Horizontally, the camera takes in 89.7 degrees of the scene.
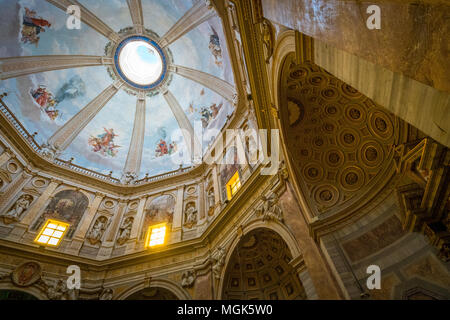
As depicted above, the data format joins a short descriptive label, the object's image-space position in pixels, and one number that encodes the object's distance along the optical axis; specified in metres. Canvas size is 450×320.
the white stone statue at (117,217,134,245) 12.70
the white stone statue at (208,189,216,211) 12.20
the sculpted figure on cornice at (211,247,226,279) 8.86
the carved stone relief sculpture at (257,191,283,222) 7.84
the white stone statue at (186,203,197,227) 12.38
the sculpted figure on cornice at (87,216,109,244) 12.53
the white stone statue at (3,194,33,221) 11.11
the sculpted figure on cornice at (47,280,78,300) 9.31
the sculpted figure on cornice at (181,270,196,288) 9.32
